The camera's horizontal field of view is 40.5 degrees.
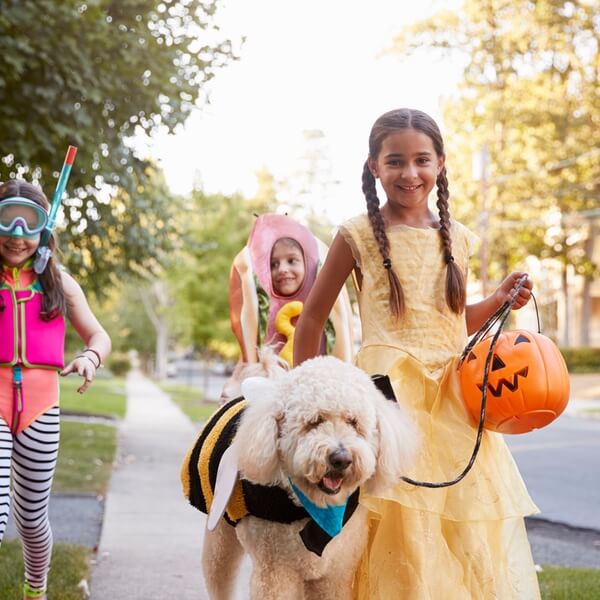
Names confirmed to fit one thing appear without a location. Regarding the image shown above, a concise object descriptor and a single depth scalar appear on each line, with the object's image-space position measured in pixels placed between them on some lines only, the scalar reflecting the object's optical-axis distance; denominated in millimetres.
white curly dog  2576
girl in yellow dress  2883
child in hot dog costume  4430
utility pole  24344
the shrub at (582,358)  30141
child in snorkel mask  3434
